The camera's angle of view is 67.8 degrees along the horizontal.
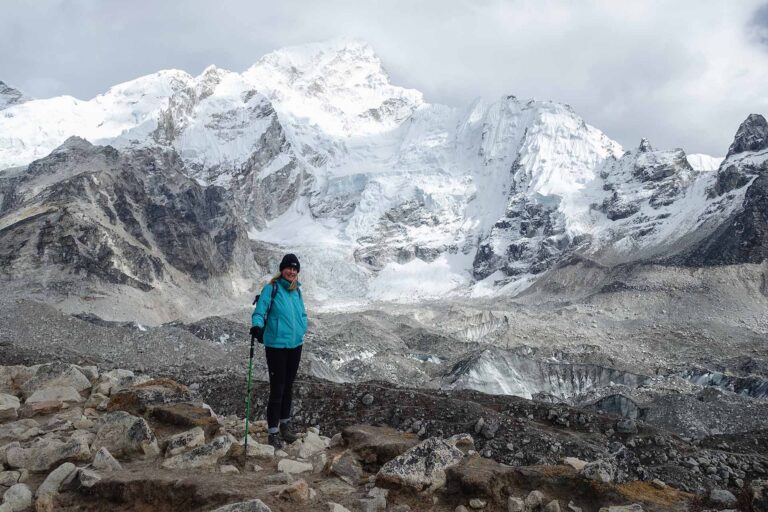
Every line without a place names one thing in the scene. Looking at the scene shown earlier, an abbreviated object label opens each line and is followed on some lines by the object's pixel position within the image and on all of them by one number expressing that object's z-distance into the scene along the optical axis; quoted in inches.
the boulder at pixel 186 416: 285.1
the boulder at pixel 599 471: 225.9
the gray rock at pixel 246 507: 178.7
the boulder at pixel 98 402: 328.8
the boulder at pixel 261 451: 258.5
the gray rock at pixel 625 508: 199.6
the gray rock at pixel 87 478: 205.2
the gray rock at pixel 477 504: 211.2
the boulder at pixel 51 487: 194.2
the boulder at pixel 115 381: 364.8
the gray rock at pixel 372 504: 204.5
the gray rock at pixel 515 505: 210.1
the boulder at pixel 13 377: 379.2
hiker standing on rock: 286.2
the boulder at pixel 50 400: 313.9
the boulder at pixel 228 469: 231.2
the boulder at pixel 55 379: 371.1
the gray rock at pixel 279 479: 218.7
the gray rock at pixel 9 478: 214.7
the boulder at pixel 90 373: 410.0
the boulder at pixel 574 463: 258.7
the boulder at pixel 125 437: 251.4
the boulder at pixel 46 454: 229.9
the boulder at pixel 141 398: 319.9
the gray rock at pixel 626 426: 422.6
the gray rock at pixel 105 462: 223.0
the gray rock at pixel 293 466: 243.6
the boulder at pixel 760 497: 200.8
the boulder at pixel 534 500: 213.6
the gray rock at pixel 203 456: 234.8
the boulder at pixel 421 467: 223.0
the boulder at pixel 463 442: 276.7
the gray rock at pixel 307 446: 273.3
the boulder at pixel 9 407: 298.2
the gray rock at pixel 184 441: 249.1
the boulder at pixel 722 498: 211.9
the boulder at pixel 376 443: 264.8
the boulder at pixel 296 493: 199.5
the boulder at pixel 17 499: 194.9
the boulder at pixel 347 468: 237.1
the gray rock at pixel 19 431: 262.2
